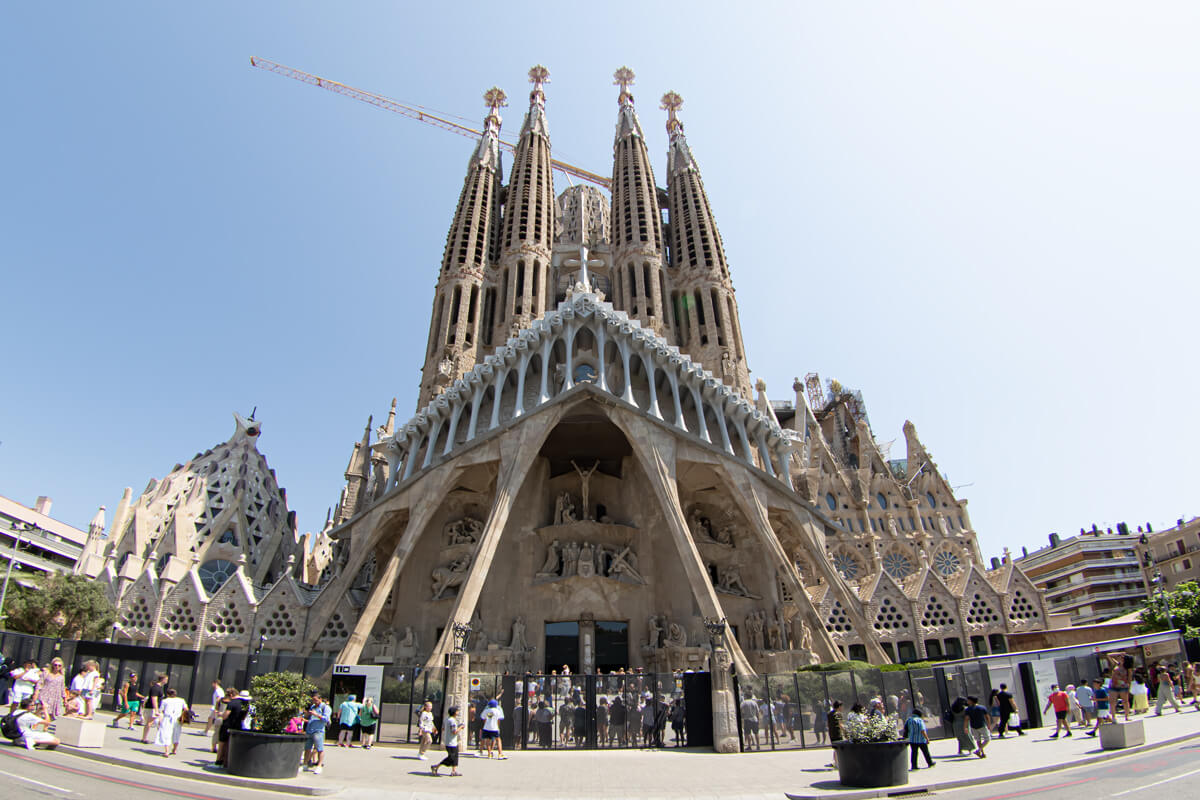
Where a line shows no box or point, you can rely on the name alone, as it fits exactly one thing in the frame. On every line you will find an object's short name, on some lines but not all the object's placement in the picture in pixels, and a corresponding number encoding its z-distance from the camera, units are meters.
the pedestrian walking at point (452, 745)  11.88
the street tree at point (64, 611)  27.31
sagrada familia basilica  28.12
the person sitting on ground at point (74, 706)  13.71
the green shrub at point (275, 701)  11.05
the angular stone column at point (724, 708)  15.61
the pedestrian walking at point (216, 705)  15.03
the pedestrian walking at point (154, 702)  13.76
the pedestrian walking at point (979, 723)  12.62
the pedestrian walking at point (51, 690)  13.07
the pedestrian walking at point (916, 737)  11.90
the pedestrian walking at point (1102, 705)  14.59
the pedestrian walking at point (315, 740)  11.66
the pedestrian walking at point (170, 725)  12.17
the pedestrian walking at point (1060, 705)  15.09
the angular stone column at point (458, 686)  16.73
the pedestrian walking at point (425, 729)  14.14
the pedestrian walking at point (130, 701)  17.33
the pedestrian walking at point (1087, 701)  16.23
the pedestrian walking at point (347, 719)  15.30
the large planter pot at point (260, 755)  10.44
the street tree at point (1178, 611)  30.27
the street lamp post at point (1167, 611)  30.41
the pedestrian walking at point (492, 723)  14.41
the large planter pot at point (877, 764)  10.02
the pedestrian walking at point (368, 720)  15.66
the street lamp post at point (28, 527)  52.73
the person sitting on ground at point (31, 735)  11.56
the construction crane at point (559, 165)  79.52
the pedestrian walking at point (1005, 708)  14.98
